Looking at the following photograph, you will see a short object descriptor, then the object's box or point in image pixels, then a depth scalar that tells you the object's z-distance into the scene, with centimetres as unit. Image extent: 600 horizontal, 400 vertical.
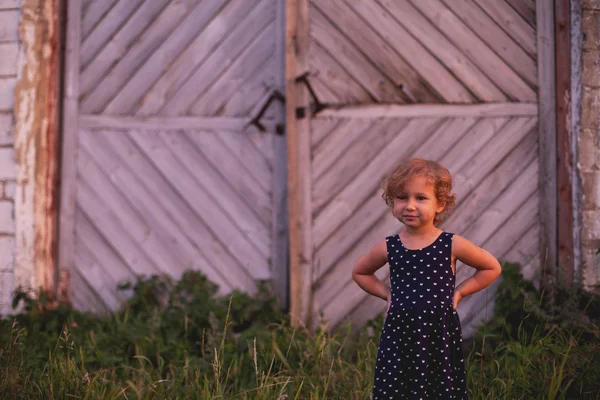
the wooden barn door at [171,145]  439
